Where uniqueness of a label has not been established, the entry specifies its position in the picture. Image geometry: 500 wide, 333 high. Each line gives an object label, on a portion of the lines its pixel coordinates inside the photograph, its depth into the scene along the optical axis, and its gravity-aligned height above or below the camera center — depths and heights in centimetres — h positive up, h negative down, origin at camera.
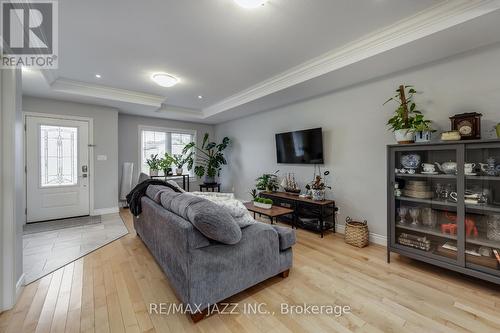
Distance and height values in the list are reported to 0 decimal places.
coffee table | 313 -68
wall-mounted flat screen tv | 381 +37
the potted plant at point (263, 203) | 338 -58
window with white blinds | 575 +73
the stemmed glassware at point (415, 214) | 251 -57
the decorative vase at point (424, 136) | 237 +32
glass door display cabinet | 202 -42
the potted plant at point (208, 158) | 610 +25
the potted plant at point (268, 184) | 453 -37
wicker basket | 302 -97
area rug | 372 -104
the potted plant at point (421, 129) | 237 +39
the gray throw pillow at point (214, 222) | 159 -41
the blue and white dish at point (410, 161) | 247 +5
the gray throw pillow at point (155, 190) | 249 -29
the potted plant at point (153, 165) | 557 +6
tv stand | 344 -76
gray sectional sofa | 160 -74
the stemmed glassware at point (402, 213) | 257 -57
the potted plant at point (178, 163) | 591 +10
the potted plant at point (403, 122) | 246 +51
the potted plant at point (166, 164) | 562 +8
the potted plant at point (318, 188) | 358 -39
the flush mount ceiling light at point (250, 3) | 181 +139
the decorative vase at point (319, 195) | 358 -48
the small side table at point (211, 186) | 604 -55
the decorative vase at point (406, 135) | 245 +34
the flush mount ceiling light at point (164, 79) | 333 +138
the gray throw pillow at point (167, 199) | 212 -32
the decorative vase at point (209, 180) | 612 -38
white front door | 405 +0
